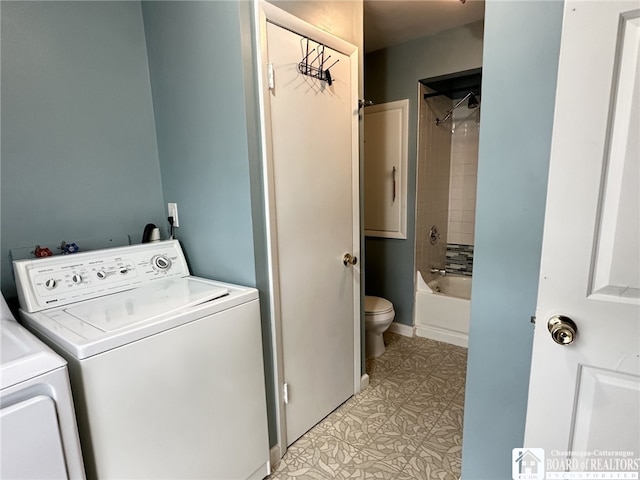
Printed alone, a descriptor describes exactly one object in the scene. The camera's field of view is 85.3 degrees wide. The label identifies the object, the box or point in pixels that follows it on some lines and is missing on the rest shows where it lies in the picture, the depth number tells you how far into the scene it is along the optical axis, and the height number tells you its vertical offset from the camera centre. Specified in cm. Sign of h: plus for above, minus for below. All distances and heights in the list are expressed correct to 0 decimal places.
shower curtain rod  302 +80
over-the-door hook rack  165 +57
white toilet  251 -100
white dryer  81 -54
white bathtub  276 -109
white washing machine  102 -56
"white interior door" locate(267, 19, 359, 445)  158 -20
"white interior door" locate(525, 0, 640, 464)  80 -15
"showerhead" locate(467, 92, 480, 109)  310 +69
